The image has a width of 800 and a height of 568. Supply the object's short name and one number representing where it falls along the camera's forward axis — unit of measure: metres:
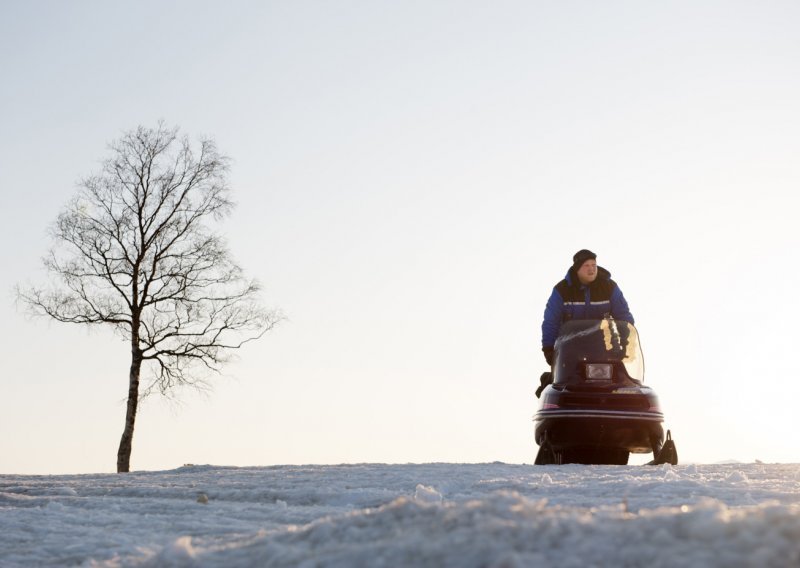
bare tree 24.61
